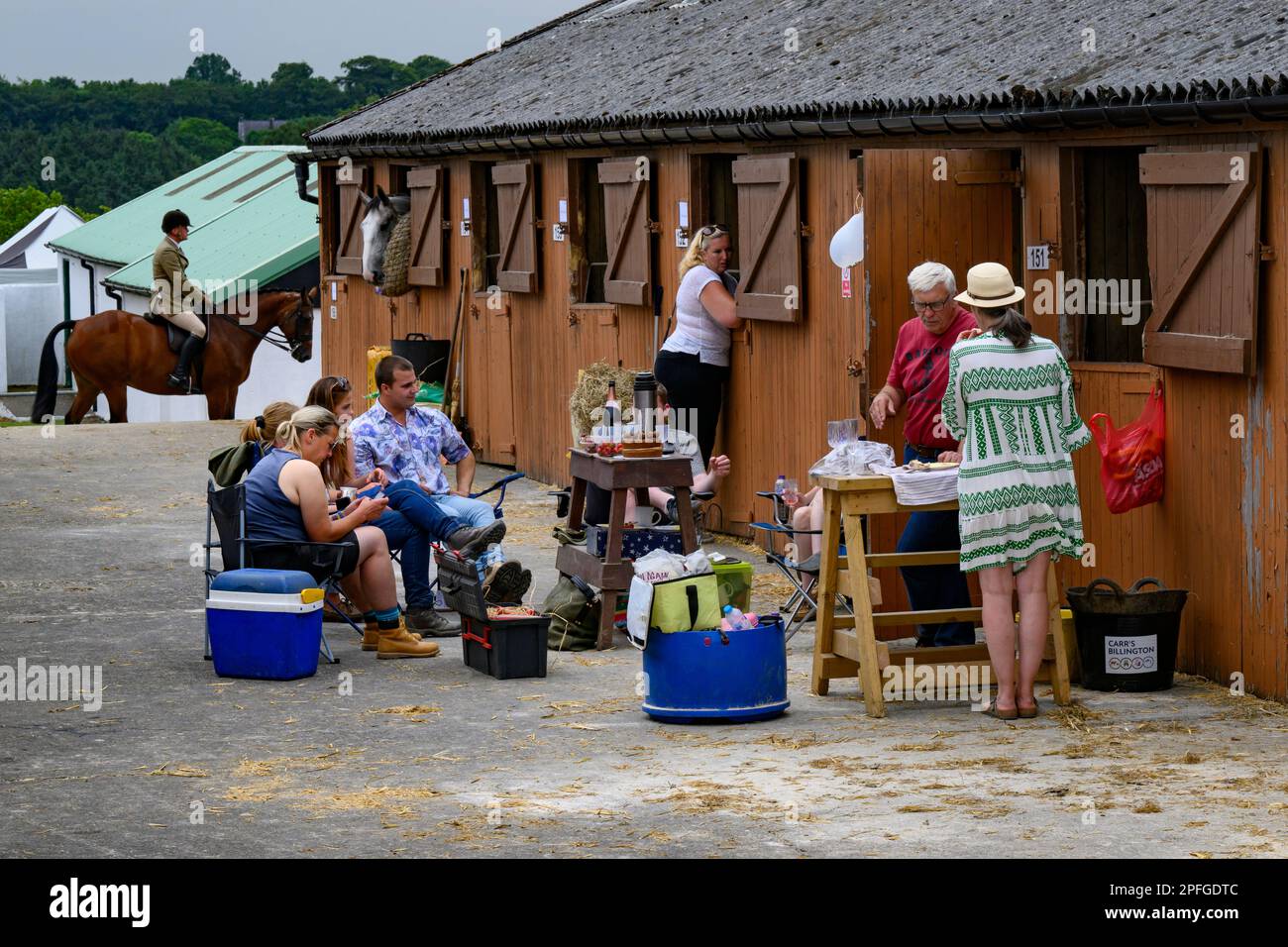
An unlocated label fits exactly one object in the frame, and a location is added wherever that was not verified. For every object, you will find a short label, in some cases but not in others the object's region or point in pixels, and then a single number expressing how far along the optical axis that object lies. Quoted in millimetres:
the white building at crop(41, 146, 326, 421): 37156
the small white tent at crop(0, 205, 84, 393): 58625
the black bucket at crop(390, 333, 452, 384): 19734
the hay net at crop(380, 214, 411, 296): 21016
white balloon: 11906
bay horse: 25047
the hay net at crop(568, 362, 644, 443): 14742
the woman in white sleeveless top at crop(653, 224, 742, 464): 13836
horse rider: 23656
